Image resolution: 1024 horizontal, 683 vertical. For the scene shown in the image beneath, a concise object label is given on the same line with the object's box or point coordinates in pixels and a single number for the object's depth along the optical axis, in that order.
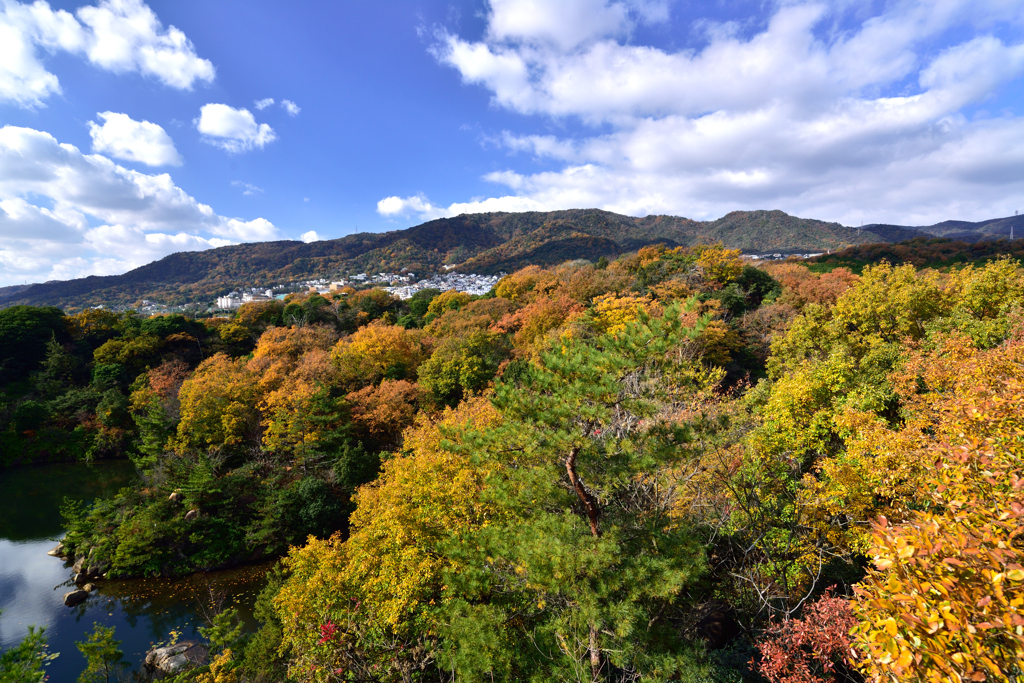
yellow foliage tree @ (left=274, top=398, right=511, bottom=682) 8.32
